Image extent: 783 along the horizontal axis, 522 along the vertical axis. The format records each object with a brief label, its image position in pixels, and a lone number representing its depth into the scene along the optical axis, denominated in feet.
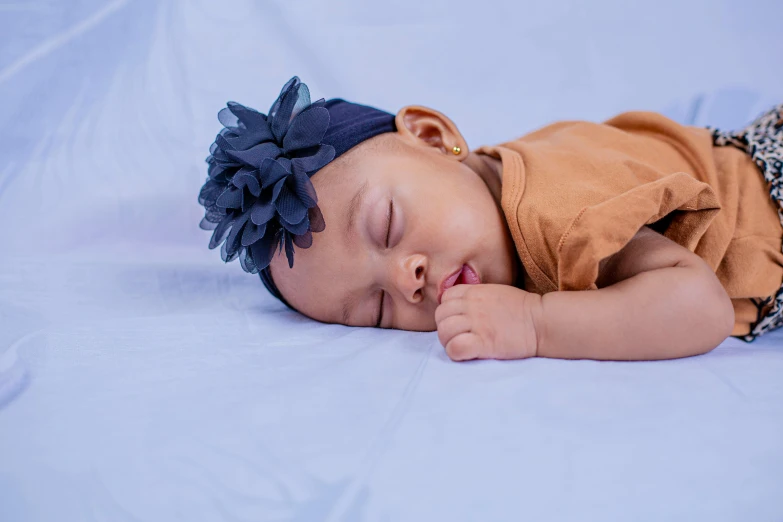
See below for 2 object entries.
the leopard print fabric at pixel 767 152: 1.97
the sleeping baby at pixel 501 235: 1.78
